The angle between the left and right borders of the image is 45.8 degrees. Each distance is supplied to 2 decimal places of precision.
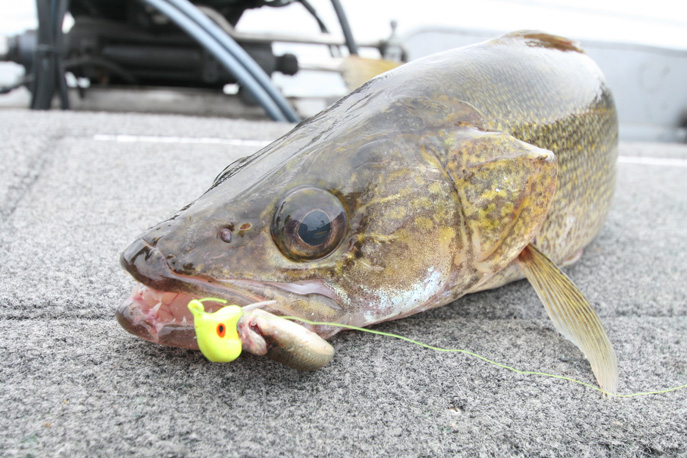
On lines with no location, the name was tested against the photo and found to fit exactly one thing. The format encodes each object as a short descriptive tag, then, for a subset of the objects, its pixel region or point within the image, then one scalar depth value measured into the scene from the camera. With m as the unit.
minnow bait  0.21
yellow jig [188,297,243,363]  0.21
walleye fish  0.22
